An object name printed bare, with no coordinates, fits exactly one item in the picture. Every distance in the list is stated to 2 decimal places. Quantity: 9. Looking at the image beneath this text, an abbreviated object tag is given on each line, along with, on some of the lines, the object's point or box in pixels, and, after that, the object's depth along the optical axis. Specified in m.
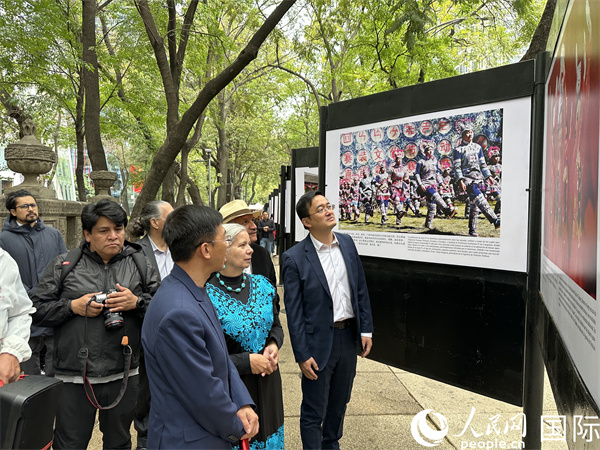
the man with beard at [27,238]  4.20
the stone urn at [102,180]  8.73
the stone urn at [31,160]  5.73
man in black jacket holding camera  2.72
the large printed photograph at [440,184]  3.01
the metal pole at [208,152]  25.79
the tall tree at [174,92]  7.53
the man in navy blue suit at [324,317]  3.17
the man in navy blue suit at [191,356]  1.75
